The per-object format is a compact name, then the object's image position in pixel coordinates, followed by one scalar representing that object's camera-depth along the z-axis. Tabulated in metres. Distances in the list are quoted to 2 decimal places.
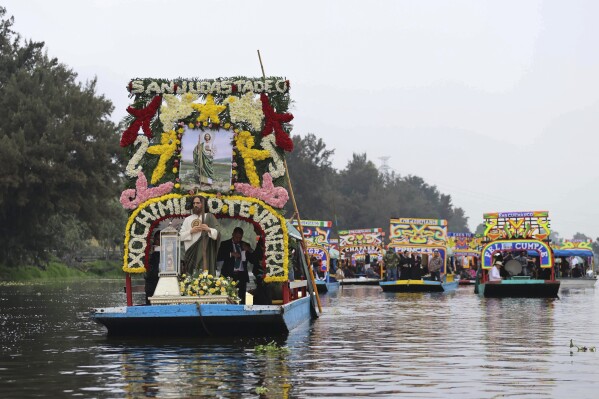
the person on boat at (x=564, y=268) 86.75
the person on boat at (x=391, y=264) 56.62
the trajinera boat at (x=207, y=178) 21.30
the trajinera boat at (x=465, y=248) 84.43
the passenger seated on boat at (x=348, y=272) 74.38
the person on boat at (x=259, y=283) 23.38
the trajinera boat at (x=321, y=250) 54.42
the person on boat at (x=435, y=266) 53.00
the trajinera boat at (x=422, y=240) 56.38
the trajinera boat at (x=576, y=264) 79.94
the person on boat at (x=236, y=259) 22.52
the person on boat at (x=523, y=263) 45.35
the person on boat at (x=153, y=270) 22.81
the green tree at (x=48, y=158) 62.56
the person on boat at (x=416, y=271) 51.44
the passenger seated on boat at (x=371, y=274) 72.71
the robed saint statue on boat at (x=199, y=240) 21.28
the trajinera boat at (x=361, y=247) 75.06
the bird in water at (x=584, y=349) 18.59
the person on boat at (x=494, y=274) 42.97
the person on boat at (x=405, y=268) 51.53
